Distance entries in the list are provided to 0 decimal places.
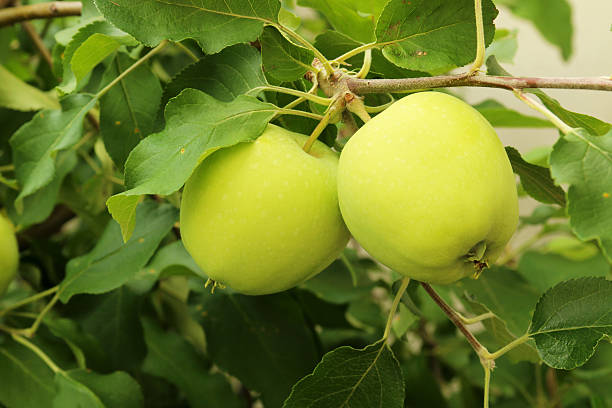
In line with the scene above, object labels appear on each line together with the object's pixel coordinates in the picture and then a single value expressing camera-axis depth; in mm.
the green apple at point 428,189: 714
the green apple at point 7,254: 884
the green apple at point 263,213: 735
